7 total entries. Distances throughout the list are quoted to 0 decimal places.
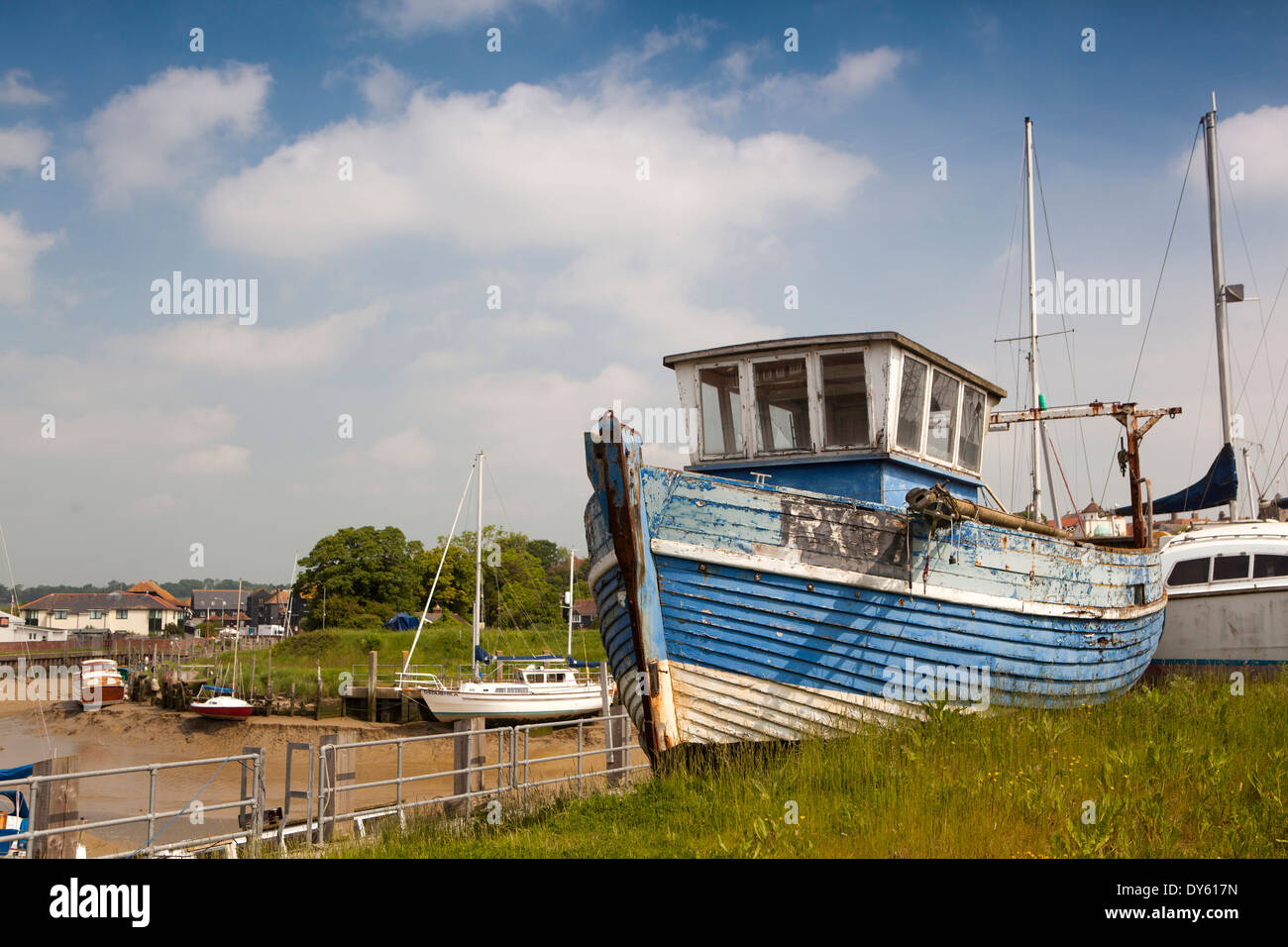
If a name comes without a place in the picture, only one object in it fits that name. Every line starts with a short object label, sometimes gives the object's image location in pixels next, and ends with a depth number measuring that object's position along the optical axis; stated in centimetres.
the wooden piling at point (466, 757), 1054
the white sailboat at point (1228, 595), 1377
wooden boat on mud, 4325
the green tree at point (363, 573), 6016
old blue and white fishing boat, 816
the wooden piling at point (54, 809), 834
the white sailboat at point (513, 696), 2959
